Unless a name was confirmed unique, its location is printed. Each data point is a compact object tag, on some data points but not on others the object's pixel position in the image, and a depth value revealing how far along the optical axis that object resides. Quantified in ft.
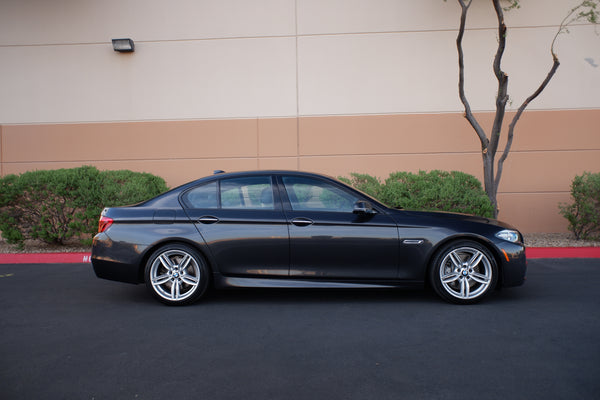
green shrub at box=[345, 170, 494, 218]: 26.61
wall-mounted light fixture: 33.55
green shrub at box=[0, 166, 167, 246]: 27.32
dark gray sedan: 16.30
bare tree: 26.96
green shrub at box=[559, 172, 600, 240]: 28.71
